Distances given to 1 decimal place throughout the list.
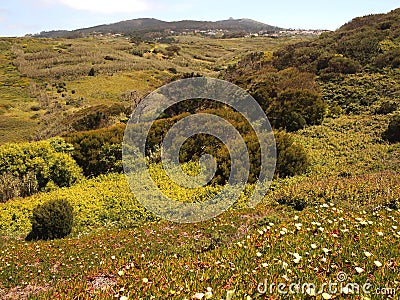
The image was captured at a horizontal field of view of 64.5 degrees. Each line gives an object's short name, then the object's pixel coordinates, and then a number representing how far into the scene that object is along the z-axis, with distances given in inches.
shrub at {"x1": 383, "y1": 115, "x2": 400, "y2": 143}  608.4
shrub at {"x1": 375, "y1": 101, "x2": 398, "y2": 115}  780.0
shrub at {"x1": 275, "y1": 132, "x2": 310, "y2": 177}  514.0
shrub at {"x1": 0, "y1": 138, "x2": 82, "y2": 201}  575.2
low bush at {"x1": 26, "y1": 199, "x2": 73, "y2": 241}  383.6
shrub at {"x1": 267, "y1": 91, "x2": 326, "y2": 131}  779.4
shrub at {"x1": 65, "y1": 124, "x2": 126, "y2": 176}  657.0
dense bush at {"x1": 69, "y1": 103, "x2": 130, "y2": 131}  1140.5
